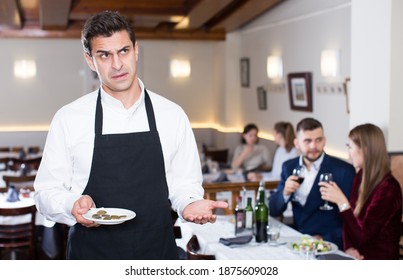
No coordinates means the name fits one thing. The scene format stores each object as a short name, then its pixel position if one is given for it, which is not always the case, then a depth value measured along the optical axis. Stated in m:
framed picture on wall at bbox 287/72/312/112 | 5.61
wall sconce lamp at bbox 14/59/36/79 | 6.67
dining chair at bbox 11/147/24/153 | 6.92
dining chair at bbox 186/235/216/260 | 2.51
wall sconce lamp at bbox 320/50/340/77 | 4.97
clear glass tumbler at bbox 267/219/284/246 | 2.91
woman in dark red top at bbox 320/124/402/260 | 2.81
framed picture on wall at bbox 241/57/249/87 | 7.66
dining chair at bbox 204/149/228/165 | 6.97
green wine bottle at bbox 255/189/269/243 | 2.94
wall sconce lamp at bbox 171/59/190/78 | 8.00
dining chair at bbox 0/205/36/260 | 4.08
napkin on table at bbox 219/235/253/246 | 2.88
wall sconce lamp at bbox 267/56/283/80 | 6.38
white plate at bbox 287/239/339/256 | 2.71
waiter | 1.64
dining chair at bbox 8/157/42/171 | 6.02
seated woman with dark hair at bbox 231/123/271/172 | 5.71
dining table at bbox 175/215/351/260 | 2.74
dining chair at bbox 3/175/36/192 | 4.93
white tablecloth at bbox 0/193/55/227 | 4.12
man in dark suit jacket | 3.14
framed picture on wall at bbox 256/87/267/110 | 7.01
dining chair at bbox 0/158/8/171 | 6.17
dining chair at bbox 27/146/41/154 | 6.44
